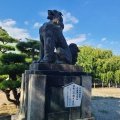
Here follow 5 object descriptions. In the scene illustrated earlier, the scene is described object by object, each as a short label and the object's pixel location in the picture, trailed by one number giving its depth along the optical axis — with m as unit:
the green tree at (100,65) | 24.56
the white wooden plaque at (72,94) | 4.07
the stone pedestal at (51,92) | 3.74
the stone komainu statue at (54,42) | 4.39
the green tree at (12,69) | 7.15
